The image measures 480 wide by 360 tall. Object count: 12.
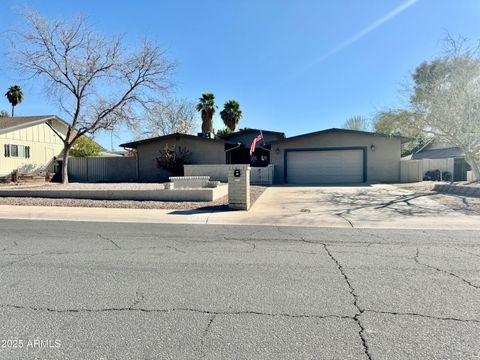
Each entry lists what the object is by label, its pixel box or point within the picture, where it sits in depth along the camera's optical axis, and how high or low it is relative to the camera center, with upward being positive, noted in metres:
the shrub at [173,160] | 22.45 +1.02
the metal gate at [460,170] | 23.45 -0.01
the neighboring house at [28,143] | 21.94 +2.57
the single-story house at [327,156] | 21.29 +1.17
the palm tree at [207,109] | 35.09 +7.45
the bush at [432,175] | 22.92 -0.36
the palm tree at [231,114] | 38.47 +7.43
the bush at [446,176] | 22.83 -0.45
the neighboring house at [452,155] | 23.36 +1.73
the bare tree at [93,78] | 17.83 +5.71
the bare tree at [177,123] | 41.19 +6.98
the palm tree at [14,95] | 44.41 +11.83
